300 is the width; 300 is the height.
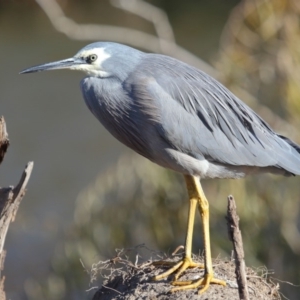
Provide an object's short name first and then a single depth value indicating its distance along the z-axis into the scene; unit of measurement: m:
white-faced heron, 7.75
